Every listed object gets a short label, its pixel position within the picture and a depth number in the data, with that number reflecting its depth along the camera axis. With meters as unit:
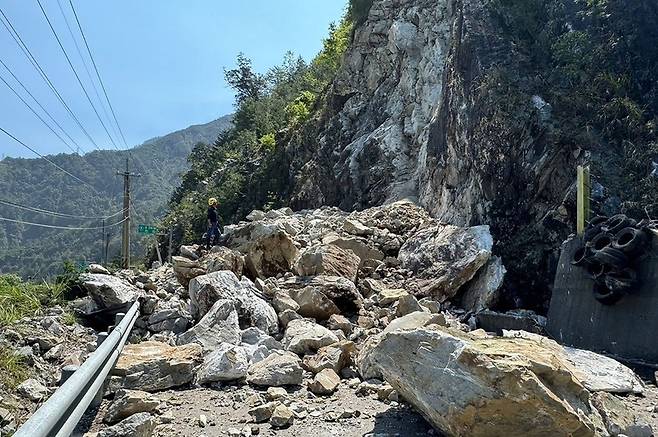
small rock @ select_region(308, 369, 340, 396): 4.12
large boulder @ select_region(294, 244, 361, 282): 7.75
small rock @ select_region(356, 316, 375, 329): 6.28
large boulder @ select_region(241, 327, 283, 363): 4.88
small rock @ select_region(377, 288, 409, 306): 7.34
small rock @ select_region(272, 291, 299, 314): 6.36
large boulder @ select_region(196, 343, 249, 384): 4.36
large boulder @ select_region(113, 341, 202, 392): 4.21
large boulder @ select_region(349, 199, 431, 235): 12.20
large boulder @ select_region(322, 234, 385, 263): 9.34
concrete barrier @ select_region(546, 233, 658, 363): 5.50
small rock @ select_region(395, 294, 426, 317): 6.24
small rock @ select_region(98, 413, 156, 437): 3.02
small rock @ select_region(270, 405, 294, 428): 3.45
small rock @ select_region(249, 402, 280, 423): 3.56
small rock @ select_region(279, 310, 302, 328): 6.13
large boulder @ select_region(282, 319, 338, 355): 5.15
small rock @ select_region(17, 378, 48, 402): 4.55
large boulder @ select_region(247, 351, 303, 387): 4.26
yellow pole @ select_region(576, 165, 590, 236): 7.23
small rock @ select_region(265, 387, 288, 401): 3.97
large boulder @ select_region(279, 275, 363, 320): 6.43
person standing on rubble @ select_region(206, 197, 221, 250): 11.83
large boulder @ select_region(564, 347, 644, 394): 4.19
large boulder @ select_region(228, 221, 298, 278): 8.79
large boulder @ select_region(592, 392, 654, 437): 3.14
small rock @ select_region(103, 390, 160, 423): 3.48
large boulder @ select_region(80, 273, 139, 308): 7.13
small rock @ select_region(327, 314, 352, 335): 6.02
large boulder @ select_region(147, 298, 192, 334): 6.28
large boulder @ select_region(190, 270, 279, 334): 6.05
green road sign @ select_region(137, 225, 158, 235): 18.39
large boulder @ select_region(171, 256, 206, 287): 8.09
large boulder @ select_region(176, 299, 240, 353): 5.37
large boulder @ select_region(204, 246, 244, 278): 7.92
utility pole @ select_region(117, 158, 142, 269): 20.68
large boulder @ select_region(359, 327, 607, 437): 2.74
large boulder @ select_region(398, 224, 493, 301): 8.76
